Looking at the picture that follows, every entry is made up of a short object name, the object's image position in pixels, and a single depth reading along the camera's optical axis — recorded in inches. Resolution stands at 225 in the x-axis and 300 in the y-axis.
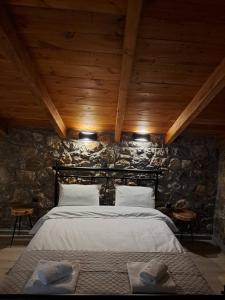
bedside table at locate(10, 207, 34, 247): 141.6
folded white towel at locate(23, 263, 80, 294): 59.8
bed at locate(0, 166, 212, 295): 66.1
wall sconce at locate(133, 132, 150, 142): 159.5
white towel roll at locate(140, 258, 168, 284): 63.4
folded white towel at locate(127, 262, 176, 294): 62.2
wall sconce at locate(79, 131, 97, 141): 157.4
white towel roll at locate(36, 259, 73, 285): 62.2
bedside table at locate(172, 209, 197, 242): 145.2
